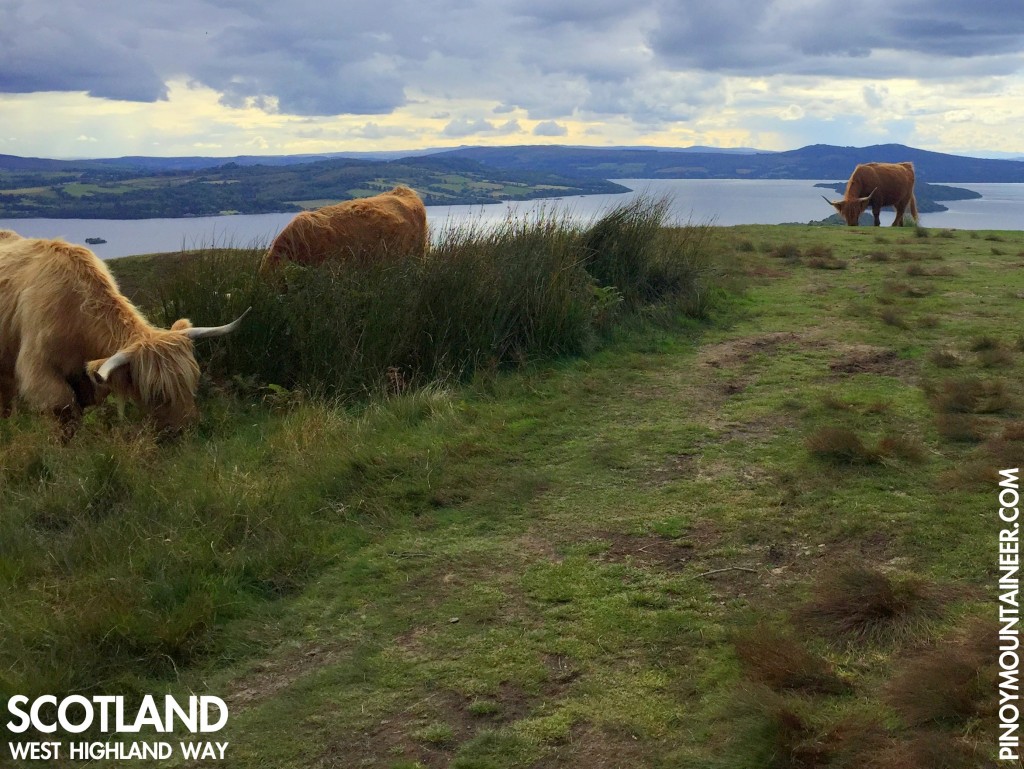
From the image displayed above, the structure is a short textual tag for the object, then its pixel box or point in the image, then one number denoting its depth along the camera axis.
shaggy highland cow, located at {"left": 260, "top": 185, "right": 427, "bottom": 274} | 8.84
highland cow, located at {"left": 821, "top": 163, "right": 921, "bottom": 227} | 19.80
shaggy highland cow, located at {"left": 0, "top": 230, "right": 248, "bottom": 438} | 5.42
